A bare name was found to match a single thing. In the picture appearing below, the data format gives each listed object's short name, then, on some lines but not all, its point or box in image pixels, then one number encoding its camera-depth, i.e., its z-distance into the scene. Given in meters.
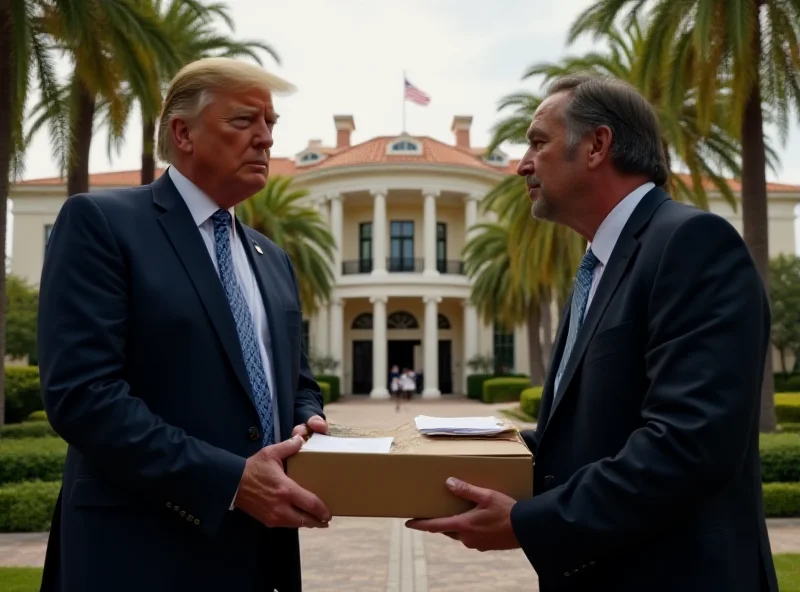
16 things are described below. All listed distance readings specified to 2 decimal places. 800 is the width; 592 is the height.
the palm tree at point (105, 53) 10.79
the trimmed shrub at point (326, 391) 31.84
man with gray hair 1.77
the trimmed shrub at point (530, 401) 23.30
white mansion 40.34
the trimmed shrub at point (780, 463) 10.16
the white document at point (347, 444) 2.01
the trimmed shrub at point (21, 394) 17.56
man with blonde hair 1.96
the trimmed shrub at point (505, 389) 34.00
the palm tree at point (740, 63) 11.23
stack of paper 2.13
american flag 37.78
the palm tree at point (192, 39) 14.95
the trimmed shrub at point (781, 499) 9.65
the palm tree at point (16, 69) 9.88
